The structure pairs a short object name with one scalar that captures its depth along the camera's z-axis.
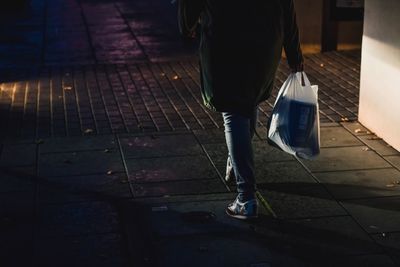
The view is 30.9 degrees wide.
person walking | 4.56
